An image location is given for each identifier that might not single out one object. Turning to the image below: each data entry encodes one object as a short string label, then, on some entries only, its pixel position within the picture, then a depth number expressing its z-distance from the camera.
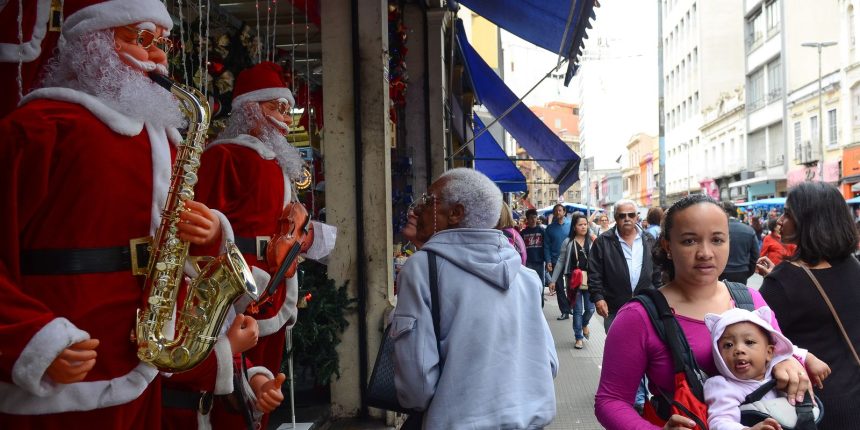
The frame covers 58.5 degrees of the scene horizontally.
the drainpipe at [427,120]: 10.52
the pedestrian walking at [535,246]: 14.04
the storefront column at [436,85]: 10.51
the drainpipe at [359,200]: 6.16
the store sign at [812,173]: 37.34
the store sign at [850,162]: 34.81
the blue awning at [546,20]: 7.55
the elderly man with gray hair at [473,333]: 2.82
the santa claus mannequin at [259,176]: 3.90
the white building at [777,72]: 43.59
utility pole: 27.05
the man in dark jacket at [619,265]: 6.95
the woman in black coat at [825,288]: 3.21
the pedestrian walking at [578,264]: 10.25
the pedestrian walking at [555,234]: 13.85
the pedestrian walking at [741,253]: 7.73
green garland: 5.62
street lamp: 35.91
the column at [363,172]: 6.17
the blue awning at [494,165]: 18.03
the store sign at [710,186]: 60.41
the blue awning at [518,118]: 13.99
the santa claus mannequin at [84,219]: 2.03
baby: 2.35
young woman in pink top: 2.59
